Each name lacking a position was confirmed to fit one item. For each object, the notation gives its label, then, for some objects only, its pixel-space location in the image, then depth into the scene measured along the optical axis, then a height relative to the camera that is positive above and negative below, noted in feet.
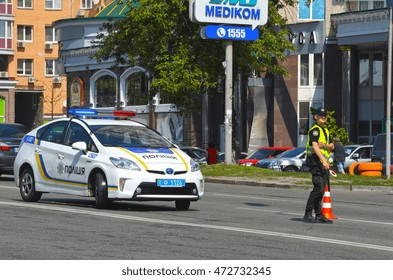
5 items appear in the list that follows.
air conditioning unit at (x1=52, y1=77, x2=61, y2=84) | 334.03 +3.04
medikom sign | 137.49 +9.53
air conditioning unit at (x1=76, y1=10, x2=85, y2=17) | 325.62 +21.84
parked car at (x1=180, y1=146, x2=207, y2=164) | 163.28 -8.91
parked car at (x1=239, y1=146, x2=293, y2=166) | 158.11 -8.71
